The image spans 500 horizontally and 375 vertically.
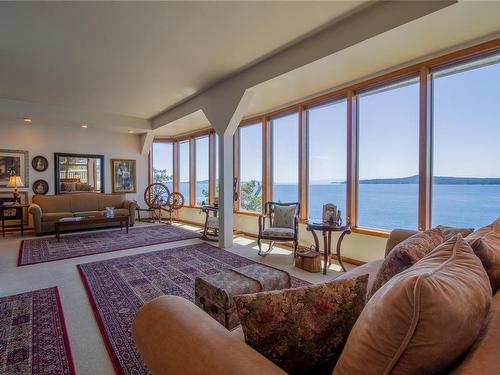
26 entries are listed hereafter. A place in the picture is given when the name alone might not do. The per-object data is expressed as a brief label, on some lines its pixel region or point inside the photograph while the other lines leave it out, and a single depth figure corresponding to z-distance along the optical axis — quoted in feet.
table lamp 18.39
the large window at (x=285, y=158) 16.79
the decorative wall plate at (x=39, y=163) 21.04
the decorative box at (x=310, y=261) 11.73
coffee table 16.98
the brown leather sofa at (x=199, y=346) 2.06
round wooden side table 11.66
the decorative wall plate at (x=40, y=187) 21.13
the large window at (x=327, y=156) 14.21
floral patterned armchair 13.32
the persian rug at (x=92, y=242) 13.75
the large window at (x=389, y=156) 11.64
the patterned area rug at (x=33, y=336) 5.71
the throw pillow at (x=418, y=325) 1.92
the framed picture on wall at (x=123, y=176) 24.92
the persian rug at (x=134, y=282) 6.55
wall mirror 22.18
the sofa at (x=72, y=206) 18.40
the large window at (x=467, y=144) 9.74
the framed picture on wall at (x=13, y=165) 19.70
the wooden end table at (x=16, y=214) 17.94
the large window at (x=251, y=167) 19.44
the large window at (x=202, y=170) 24.12
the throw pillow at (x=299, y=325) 2.81
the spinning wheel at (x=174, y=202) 24.90
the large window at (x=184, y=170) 26.21
